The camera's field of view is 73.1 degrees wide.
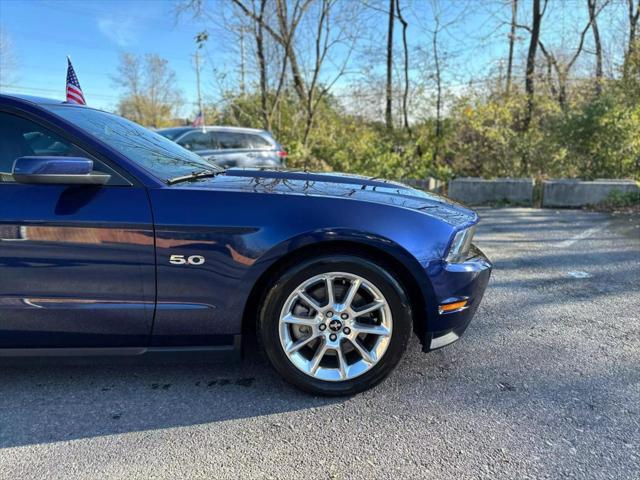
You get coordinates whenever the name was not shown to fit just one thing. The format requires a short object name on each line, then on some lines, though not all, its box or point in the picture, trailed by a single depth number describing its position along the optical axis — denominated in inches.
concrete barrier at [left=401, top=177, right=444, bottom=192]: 382.3
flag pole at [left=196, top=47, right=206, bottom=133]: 599.6
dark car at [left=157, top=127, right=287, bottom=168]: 370.3
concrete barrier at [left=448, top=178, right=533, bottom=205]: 338.0
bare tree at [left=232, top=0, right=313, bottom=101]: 479.8
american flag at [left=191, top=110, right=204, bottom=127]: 487.8
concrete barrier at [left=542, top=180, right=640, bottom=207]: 317.7
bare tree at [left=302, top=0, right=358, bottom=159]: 488.3
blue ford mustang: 85.7
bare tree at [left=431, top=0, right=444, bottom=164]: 467.2
